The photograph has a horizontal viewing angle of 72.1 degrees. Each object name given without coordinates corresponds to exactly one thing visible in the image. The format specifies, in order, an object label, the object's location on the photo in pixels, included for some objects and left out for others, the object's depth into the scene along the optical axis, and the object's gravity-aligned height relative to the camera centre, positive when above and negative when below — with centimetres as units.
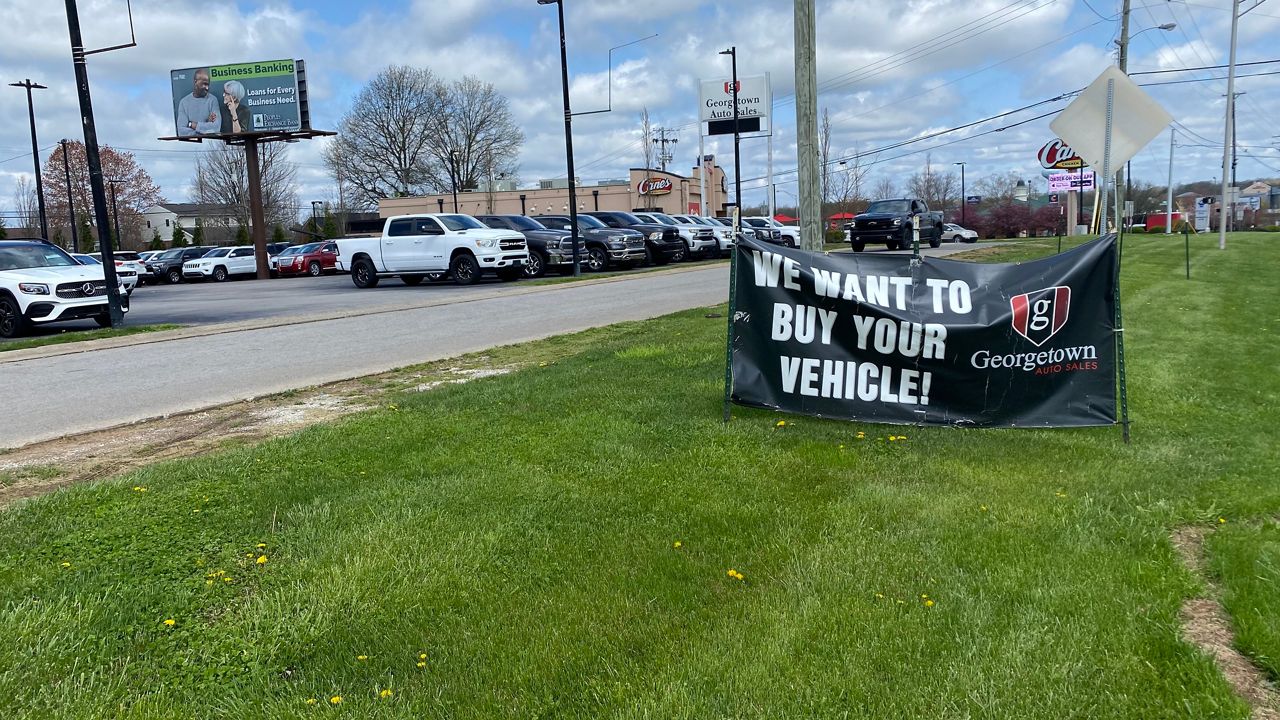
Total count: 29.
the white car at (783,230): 3525 +13
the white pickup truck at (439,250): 2331 -5
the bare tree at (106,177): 7356 +638
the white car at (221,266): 4141 -45
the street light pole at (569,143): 2550 +302
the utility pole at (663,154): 7329 +708
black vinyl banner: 585 -72
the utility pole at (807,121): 1045 +133
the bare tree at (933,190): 8912 +385
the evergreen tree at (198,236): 6462 +157
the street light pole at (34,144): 4141 +570
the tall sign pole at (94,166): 1404 +158
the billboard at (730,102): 4672 +710
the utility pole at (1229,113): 3123 +361
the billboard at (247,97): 4153 +747
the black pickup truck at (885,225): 3136 +15
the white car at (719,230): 3288 +22
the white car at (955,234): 5216 -47
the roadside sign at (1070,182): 4258 +207
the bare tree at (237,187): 8074 +659
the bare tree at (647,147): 6894 +723
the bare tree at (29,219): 8469 +441
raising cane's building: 6469 +341
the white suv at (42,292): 1452 -47
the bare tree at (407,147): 7319 +856
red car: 3925 -32
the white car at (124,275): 2161 -39
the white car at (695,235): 3158 +8
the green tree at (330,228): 6188 +170
